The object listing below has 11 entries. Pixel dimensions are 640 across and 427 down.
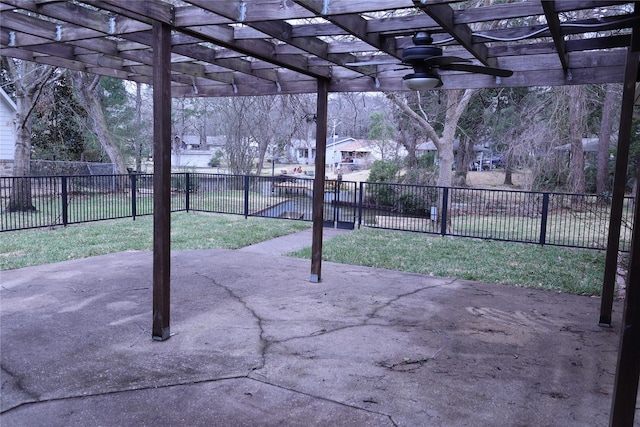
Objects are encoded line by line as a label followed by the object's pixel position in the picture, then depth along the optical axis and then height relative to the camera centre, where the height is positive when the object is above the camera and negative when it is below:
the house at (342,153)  36.21 +1.03
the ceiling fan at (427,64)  3.81 +0.81
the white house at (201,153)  41.25 +0.66
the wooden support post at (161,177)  3.89 -0.13
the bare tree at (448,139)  12.52 +0.72
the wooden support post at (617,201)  4.48 -0.26
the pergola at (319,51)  3.46 +1.09
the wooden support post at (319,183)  6.10 -0.23
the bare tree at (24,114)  11.27 +1.02
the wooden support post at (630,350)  2.36 -0.84
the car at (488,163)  40.39 +0.51
